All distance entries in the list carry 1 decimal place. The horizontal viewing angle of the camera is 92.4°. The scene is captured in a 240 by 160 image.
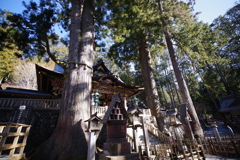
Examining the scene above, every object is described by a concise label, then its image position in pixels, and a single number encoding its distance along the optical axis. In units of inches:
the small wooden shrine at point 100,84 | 371.9
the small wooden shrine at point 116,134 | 131.1
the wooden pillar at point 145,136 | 192.3
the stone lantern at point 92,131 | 135.4
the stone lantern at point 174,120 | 222.6
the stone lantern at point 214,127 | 268.9
